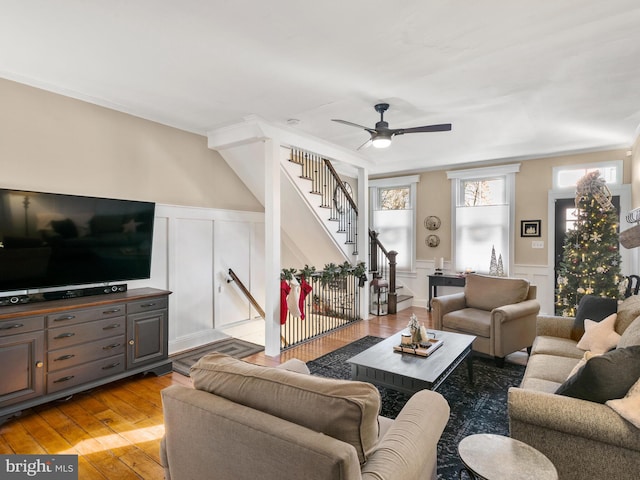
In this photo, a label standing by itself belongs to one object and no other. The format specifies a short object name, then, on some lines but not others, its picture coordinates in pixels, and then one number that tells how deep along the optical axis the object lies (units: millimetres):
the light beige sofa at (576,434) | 1655
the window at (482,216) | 6242
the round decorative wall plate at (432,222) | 6980
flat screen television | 2902
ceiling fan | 3535
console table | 6328
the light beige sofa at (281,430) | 1090
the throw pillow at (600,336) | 2664
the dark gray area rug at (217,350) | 3940
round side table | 1419
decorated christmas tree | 4254
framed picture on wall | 5943
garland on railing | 4498
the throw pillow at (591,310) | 3039
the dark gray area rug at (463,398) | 2424
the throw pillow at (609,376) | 1716
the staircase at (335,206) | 5301
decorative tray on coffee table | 2936
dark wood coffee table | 2549
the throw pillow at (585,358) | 2148
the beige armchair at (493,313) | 3783
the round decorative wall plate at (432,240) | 6980
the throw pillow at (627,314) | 2693
